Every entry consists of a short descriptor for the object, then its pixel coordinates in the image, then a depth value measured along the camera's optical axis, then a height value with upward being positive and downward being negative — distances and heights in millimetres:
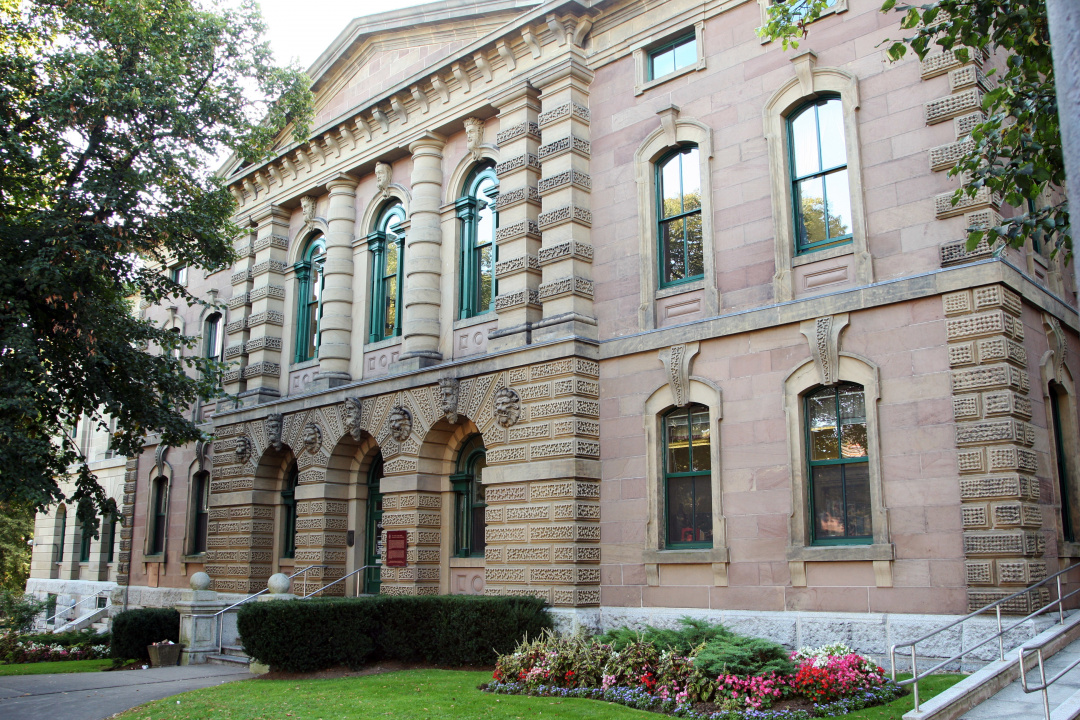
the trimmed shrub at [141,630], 20406 -2205
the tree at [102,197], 15766 +6407
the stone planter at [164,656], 19688 -2663
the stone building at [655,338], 13211 +3339
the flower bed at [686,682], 10906 -1996
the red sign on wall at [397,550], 19516 -431
